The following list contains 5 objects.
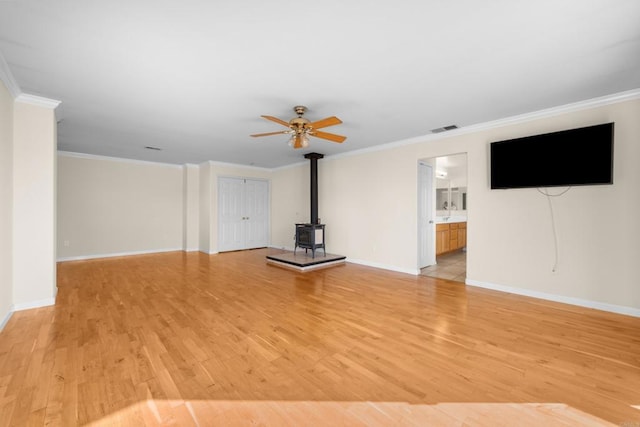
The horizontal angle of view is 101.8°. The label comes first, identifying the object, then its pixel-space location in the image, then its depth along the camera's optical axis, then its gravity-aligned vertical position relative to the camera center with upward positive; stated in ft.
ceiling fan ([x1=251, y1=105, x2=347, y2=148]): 10.48 +3.60
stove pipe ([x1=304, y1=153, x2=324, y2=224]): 19.64 +2.00
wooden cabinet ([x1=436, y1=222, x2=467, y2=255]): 20.52 -2.03
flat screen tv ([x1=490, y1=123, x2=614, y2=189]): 10.02 +2.29
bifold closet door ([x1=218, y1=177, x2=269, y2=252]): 23.99 -0.12
